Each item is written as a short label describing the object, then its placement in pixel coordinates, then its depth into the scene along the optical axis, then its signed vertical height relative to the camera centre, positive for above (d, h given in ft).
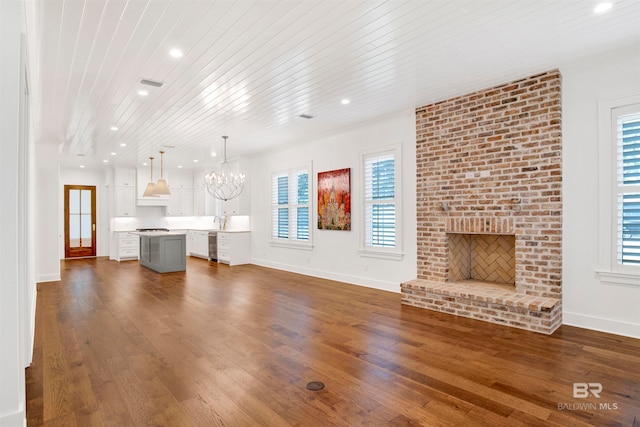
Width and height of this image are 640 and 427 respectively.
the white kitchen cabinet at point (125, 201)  35.65 +1.32
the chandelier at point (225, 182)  23.80 +2.36
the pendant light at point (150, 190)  27.53 +1.83
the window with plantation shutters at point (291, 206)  25.44 +0.52
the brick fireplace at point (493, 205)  13.42 +0.27
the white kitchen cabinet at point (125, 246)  34.68 -3.12
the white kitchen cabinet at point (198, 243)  34.73 -3.03
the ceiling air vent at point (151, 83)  13.62 +5.06
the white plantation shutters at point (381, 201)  19.17 +0.62
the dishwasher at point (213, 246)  33.14 -3.03
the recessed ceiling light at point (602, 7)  9.12 +5.26
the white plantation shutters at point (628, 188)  12.04 +0.76
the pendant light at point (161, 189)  27.14 +1.88
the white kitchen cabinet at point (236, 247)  30.17 -2.90
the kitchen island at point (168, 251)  26.40 -2.84
